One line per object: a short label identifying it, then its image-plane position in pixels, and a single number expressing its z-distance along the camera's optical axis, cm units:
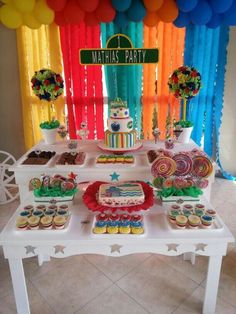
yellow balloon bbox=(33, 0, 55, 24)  240
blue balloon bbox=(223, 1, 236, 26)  238
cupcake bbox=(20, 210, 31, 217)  147
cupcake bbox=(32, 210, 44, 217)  146
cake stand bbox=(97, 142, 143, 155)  211
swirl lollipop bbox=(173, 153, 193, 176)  162
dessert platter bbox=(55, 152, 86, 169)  193
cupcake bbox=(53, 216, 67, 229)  138
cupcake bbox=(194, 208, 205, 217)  145
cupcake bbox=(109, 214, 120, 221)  143
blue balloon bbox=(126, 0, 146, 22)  242
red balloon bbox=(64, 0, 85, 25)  241
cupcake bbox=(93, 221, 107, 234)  134
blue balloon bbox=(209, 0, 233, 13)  231
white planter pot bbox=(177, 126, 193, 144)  235
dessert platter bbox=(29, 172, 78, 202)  163
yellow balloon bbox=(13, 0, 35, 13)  233
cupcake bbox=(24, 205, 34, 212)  154
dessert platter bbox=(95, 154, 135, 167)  192
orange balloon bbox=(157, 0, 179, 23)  242
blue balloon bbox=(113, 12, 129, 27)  255
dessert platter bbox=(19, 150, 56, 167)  196
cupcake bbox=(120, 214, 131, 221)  143
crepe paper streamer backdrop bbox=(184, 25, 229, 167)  292
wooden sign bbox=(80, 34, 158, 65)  203
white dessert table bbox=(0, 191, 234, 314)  131
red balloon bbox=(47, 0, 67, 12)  234
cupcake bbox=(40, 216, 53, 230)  138
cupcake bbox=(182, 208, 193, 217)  145
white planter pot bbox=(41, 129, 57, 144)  236
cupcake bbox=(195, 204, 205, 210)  153
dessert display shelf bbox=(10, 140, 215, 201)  189
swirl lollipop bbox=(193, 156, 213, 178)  162
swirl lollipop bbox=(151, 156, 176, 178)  160
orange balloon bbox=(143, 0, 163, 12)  236
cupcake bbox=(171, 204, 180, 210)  152
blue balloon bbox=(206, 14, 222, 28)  249
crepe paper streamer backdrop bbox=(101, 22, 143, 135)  289
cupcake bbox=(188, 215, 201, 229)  137
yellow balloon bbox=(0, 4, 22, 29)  242
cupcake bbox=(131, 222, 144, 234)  134
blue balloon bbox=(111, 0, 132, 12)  235
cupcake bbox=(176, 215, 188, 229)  137
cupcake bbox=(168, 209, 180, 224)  141
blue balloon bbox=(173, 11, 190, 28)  251
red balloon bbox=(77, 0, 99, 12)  234
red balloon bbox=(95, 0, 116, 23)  241
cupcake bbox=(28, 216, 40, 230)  138
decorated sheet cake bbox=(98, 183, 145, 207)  152
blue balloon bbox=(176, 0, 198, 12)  233
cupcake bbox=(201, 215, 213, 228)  137
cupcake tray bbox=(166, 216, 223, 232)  136
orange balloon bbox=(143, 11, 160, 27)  252
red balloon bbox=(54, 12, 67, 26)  250
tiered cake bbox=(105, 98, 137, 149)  208
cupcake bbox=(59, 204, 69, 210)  154
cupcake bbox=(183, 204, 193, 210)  152
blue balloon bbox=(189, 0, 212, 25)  238
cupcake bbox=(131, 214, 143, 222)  142
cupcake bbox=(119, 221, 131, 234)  134
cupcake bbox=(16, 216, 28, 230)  137
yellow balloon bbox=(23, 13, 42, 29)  248
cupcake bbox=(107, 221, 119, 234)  134
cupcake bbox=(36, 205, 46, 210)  155
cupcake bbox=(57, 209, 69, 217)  147
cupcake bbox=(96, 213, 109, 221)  144
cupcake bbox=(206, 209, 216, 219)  145
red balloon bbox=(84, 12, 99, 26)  250
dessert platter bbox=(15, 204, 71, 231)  138
